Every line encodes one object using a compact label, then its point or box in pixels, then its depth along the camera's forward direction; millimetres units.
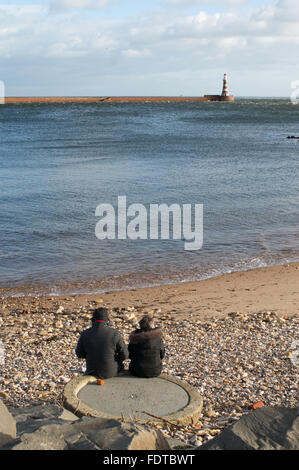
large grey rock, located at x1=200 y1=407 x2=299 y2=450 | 4082
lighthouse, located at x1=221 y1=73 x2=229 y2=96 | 141362
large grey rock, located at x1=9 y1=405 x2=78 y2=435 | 4662
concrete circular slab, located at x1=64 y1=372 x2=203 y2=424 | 5949
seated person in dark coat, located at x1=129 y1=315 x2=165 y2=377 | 6719
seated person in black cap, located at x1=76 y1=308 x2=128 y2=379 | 6695
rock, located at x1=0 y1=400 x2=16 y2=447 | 4254
